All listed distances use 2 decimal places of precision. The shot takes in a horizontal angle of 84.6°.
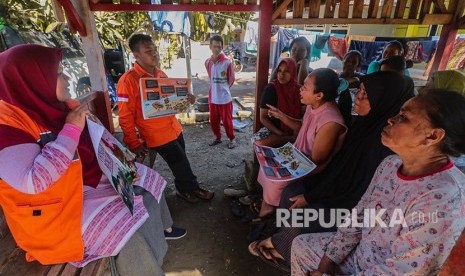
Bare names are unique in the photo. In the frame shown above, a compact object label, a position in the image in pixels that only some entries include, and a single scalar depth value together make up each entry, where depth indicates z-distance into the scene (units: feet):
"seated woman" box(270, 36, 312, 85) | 12.29
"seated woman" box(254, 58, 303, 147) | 9.34
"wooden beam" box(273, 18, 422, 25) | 9.23
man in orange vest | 8.20
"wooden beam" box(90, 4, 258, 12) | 8.57
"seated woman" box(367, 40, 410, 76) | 13.56
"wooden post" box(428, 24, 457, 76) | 11.41
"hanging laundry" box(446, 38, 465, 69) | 20.67
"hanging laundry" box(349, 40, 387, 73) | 21.79
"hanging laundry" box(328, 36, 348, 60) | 26.03
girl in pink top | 6.95
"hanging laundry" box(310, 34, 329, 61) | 27.14
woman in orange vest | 4.04
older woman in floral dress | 3.55
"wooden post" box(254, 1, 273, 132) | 9.04
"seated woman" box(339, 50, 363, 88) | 13.08
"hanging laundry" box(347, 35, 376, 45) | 22.65
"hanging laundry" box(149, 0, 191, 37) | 17.30
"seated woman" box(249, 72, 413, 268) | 5.88
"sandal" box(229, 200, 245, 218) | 9.67
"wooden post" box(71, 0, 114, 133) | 8.49
